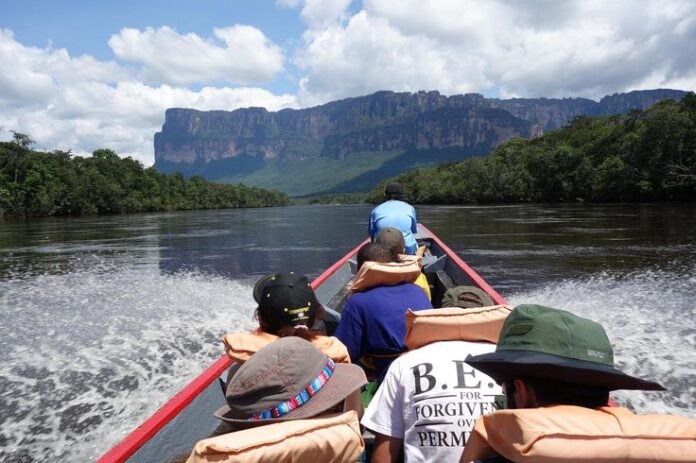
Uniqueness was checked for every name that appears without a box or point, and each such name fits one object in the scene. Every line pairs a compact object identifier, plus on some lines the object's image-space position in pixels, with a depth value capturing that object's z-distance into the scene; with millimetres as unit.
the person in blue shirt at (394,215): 7105
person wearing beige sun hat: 1409
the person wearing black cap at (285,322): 2564
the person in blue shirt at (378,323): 3172
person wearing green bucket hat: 1241
